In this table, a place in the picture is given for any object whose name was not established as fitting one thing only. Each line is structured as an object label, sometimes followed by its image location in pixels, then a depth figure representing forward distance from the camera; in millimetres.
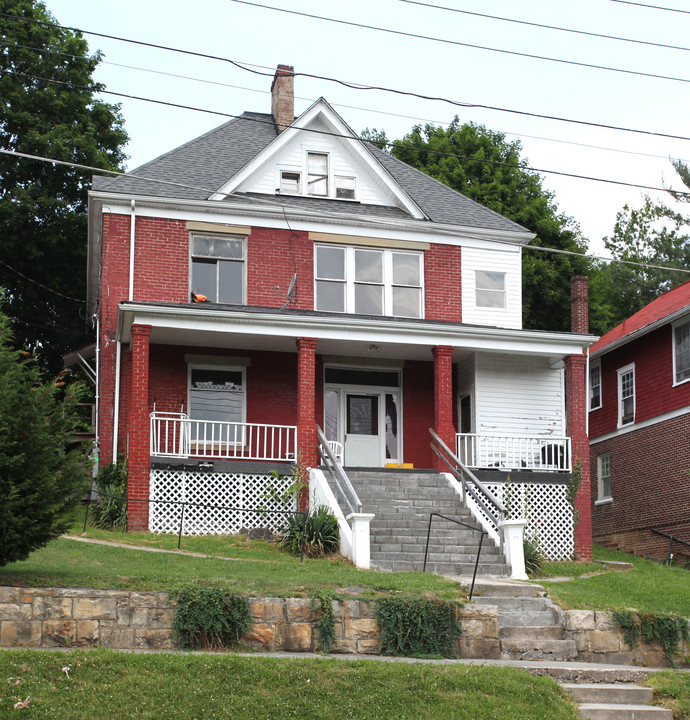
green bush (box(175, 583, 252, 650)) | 11859
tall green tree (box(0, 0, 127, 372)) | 33719
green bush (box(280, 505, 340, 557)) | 17859
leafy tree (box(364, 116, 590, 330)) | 37250
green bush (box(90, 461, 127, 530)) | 19812
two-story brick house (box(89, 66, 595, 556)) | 21469
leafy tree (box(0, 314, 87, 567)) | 12008
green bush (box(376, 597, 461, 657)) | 12445
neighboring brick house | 25469
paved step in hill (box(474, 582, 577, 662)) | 13086
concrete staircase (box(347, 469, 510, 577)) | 17250
